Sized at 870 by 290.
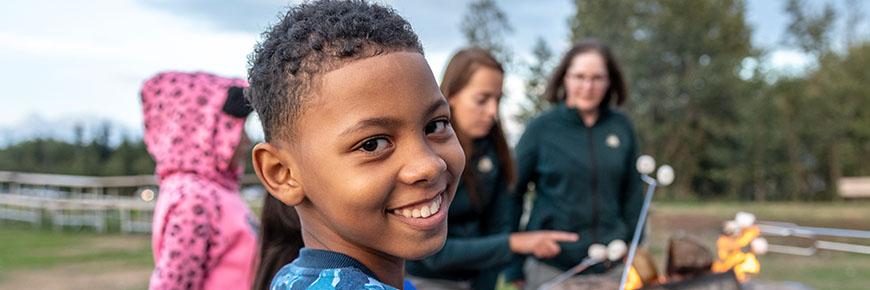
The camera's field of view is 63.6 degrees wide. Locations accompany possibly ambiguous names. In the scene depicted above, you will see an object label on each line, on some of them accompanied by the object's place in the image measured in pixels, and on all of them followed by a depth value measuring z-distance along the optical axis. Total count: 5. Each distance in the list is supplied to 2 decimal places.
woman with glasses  3.41
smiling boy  1.05
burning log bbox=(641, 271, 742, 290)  3.09
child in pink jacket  2.05
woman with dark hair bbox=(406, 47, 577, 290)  2.59
